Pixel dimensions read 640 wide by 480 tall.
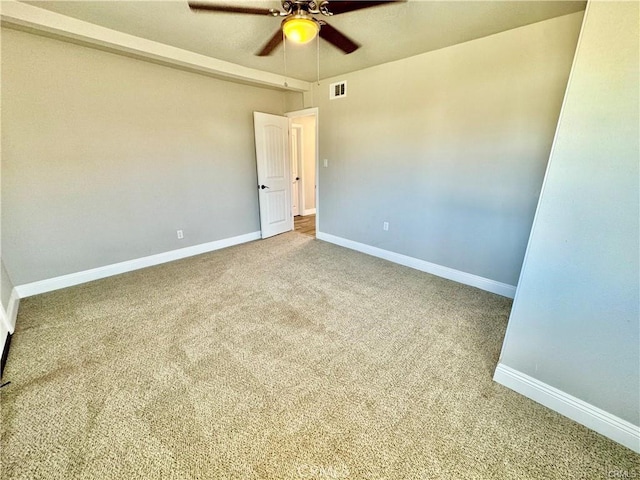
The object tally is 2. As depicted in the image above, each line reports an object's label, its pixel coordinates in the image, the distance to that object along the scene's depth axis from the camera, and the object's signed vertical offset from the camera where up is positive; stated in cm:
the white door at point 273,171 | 423 -24
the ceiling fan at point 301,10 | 161 +87
